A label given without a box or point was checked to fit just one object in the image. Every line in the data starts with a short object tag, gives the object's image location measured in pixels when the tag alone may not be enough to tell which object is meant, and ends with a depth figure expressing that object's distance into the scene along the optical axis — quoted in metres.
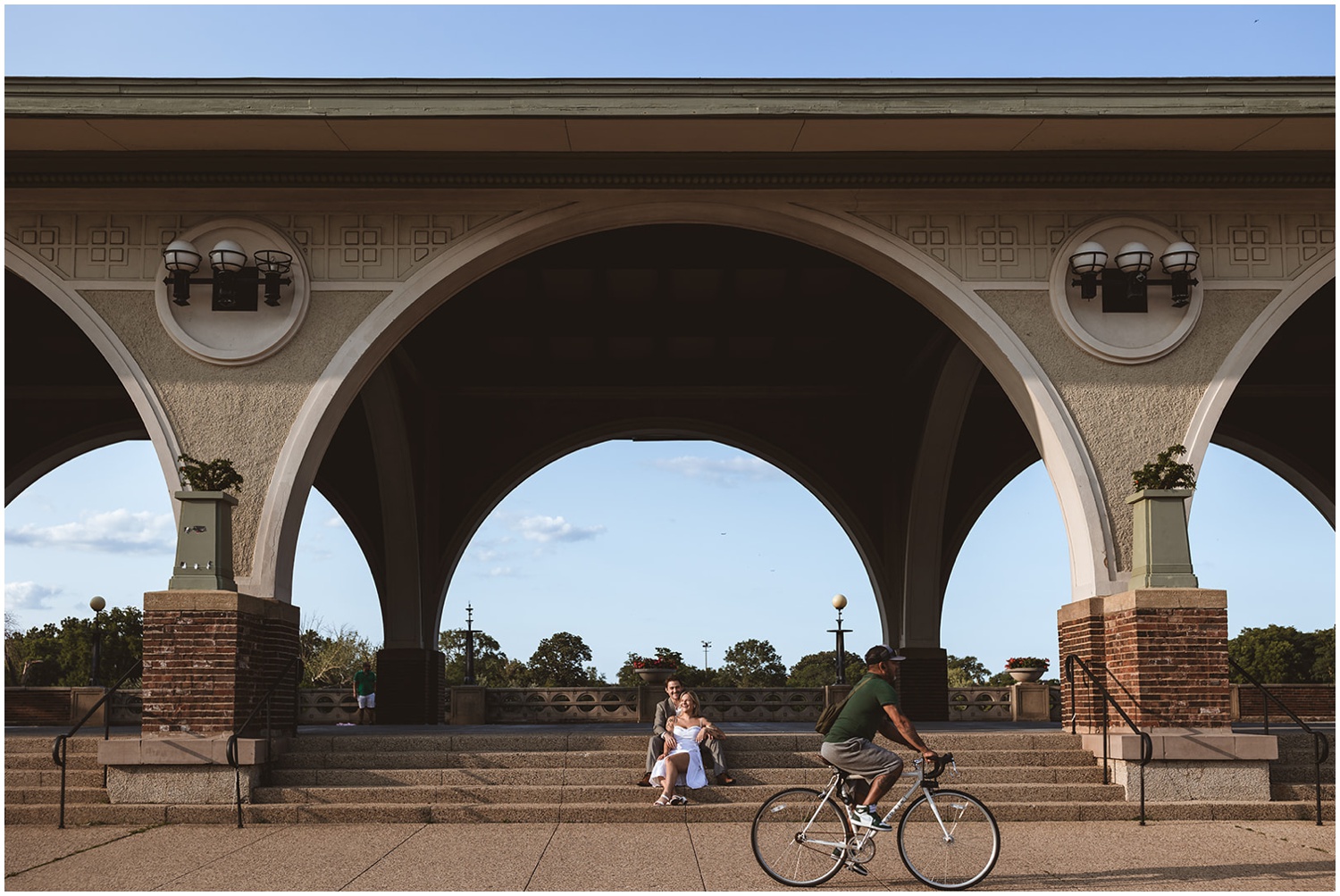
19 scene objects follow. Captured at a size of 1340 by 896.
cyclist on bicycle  8.27
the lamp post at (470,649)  26.78
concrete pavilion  12.38
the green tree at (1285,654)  53.62
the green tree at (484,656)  78.19
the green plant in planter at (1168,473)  12.75
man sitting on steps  12.18
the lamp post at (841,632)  24.25
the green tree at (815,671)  89.94
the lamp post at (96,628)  25.53
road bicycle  8.17
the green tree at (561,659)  77.06
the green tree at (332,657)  64.31
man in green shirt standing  23.81
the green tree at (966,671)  88.69
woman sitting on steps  11.79
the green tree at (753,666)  93.69
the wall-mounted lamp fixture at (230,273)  13.08
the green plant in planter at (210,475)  12.66
